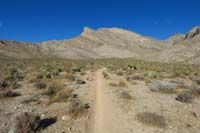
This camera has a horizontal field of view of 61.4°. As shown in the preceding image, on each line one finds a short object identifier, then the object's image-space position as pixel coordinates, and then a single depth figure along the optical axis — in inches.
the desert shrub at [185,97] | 377.7
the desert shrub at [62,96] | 373.1
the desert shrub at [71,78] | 672.9
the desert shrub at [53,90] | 423.5
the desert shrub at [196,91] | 437.4
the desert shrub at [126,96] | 397.4
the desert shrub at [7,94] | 409.7
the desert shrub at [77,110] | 291.0
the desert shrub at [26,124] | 222.8
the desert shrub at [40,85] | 509.2
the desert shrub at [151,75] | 729.6
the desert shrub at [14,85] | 517.4
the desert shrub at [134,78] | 673.0
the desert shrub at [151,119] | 256.7
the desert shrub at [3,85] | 508.6
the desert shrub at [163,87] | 470.0
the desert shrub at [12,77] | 662.5
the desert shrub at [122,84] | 548.7
